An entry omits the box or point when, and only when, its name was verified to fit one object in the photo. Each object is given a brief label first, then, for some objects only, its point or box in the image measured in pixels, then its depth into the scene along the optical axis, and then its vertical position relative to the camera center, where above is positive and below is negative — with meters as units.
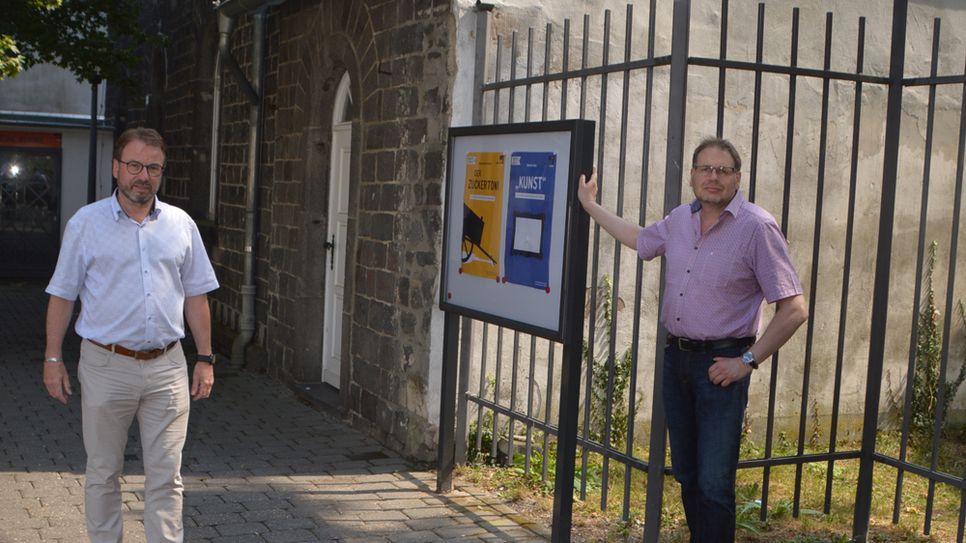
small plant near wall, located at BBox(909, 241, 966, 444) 8.33 -1.14
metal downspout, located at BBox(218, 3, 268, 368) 10.84 +0.21
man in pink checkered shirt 4.27 -0.36
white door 9.41 -0.45
